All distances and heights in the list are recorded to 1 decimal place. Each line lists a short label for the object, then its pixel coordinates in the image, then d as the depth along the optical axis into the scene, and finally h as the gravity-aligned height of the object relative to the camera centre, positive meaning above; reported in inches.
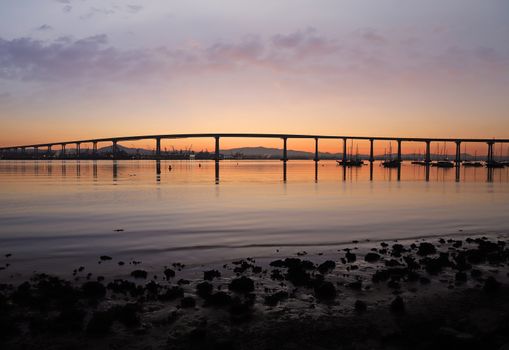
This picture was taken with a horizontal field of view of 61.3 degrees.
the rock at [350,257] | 531.3 -127.5
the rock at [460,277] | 444.1 -127.1
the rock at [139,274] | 456.8 -125.8
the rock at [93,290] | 388.8 -123.0
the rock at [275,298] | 376.5 -127.5
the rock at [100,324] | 313.7 -124.2
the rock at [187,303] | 365.4 -125.6
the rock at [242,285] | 407.2 -124.3
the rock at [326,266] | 477.4 -126.2
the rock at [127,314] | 326.6 -124.1
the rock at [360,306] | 362.6 -128.2
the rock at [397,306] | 359.6 -127.3
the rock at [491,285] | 406.3 -124.4
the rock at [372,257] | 533.6 -128.2
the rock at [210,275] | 450.3 -126.6
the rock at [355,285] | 422.0 -128.6
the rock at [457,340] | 278.8 -122.7
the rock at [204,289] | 390.8 -124.7
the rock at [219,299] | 372.5 -125.4
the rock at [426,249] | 571.5 -127.4
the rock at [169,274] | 458.2 -126.4
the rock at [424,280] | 437.1 -128.1
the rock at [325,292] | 394.0 -126.5
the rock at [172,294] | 383.6 -124.7
